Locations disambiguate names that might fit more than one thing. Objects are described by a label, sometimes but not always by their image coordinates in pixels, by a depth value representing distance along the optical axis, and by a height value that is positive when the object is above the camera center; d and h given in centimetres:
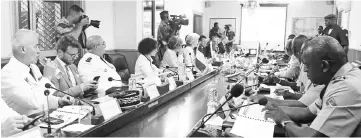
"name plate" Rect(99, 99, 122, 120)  150 -33
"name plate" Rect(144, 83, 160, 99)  197 -32
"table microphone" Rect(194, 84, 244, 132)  129 -21
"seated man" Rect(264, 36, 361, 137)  123 -20
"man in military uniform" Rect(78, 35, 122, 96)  282 -24
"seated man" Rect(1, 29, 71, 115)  176 -24
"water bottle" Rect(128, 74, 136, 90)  203 -29
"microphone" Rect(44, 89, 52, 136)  128 -34
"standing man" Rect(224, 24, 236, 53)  866 +1
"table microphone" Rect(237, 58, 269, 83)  273 -31
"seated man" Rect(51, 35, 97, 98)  238 -19
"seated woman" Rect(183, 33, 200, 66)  504 -18
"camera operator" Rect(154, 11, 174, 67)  523 +11
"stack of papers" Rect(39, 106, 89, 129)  142 -35
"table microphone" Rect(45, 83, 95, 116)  152 -33
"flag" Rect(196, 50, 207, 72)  480 -37
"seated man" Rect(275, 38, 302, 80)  365 -33
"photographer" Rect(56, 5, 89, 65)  342 +15
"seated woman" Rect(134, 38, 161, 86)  345 -20
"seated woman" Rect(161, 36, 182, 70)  447 -21
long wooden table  148 -42
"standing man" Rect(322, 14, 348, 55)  587 +14
